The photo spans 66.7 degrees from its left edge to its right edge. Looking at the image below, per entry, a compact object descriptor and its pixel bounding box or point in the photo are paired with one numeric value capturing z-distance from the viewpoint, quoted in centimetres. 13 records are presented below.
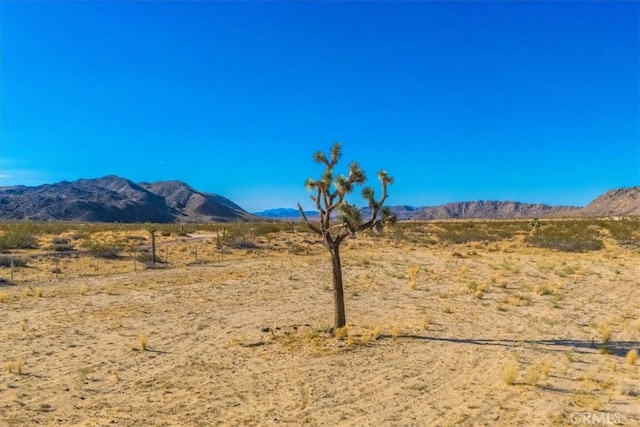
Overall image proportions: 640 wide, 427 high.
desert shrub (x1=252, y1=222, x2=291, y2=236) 4868
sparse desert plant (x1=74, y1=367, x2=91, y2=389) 929
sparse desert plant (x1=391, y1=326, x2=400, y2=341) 1283
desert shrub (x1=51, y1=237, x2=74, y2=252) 3465
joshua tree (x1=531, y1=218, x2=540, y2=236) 5011
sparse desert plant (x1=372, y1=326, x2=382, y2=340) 1275
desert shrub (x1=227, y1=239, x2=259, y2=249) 3900
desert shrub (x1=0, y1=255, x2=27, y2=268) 2612
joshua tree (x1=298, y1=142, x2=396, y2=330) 1275
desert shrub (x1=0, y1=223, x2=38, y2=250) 3462
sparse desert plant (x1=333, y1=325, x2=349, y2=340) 1255
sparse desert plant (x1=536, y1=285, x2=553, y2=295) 1955
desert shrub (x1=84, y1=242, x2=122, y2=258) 3168
